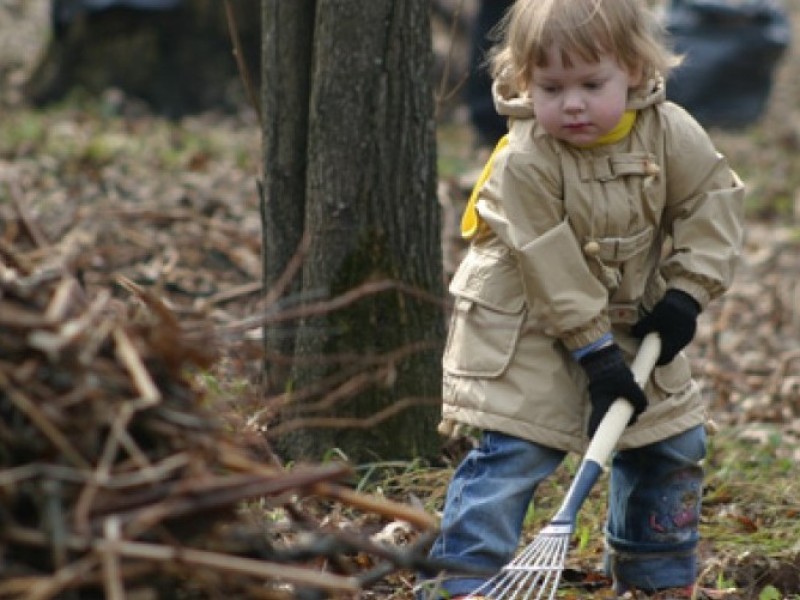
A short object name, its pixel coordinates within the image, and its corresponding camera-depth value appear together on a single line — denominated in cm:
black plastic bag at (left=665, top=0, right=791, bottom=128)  2516
